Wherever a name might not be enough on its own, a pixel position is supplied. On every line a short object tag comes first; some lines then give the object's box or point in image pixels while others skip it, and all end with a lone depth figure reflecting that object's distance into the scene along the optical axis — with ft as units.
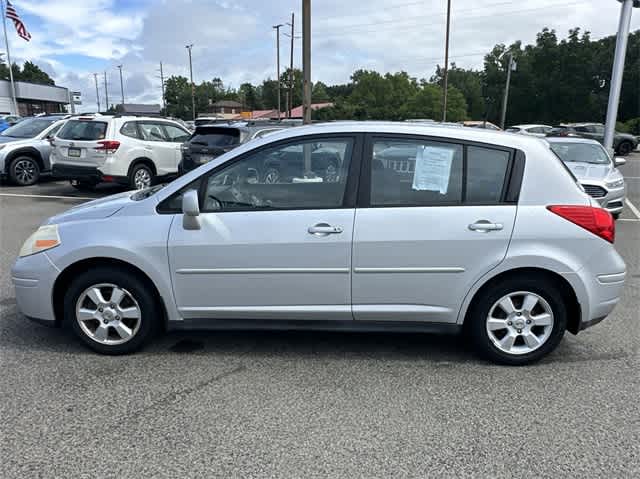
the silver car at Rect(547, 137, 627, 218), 29.25
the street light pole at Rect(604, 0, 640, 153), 41.45
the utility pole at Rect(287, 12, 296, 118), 157.60
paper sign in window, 11.69
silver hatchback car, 11.46
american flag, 92.48
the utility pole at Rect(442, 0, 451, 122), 119.42
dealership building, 174.24
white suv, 35.68
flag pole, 107.08
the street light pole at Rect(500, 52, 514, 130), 121.08
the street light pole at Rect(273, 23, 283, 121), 172.86
